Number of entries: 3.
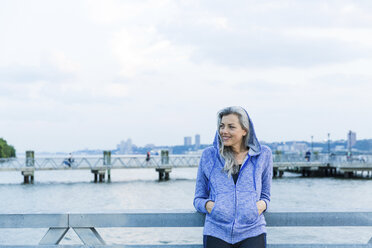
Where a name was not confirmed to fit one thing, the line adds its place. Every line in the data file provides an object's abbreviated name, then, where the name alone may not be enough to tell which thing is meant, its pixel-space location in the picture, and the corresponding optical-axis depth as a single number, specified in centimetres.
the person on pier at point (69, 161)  4823
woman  308
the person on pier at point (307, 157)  5735
